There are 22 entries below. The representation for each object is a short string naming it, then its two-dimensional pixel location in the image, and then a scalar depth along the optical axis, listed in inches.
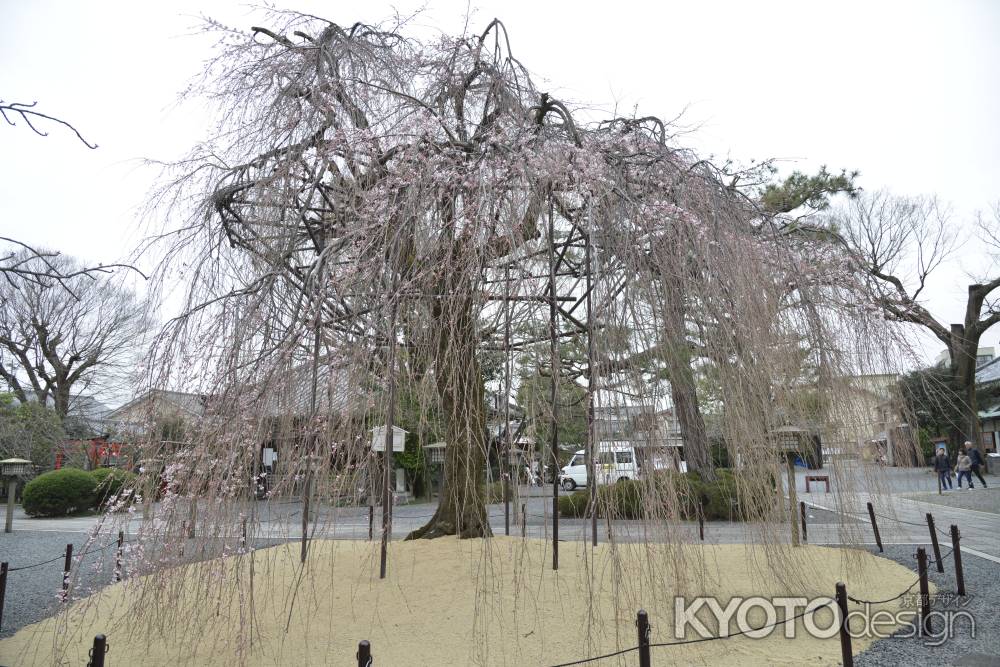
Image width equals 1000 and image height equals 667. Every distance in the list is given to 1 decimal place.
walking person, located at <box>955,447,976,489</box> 625.0
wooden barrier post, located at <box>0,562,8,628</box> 209.3
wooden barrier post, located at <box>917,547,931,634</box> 180.9
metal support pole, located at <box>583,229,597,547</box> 112.5
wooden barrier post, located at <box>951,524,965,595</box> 208.9
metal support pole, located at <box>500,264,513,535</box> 110.1
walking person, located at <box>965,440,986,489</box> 629.3
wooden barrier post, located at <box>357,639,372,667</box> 100.5
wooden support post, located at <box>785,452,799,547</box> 215.6
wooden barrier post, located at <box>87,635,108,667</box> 107.6
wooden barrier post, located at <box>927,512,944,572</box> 234.4
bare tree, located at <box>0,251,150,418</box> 859.4
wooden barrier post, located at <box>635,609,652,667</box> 112.6
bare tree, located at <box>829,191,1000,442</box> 608.7
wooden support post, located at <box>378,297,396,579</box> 122.5
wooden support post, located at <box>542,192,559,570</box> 118.5
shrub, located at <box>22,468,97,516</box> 631.8
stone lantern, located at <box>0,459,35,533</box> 522.3
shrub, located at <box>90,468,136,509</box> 662.7
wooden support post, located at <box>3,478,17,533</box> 493.0
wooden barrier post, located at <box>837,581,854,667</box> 129.6
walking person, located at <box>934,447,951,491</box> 597.0
